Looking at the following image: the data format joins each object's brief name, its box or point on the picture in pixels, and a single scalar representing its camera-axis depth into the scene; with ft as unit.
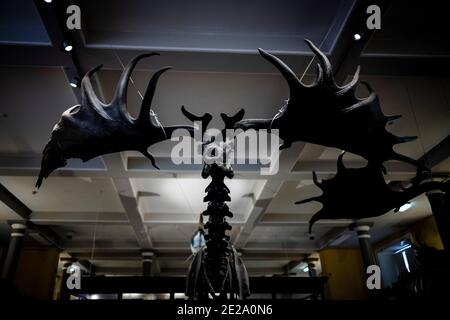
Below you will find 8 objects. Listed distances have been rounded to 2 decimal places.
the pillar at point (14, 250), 30.14
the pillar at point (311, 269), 48.88
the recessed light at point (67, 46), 12.00
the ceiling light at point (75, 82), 13.83
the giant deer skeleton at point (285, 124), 7.89
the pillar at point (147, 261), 42.70
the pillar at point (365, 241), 34.24
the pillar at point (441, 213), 21.78
